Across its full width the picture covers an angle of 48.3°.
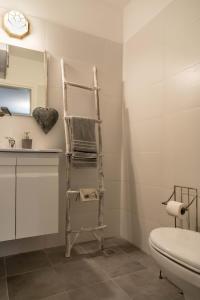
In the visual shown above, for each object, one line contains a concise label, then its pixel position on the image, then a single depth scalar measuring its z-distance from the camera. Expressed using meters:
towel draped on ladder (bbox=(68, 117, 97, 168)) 1.83
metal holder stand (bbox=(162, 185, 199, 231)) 1.42
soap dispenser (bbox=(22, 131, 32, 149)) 1.78
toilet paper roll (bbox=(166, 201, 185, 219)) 1.34
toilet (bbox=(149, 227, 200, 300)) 0.88
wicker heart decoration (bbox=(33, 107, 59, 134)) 1.82
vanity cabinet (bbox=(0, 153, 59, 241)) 1.46
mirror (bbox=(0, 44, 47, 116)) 1.77
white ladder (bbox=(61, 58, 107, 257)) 1.79
